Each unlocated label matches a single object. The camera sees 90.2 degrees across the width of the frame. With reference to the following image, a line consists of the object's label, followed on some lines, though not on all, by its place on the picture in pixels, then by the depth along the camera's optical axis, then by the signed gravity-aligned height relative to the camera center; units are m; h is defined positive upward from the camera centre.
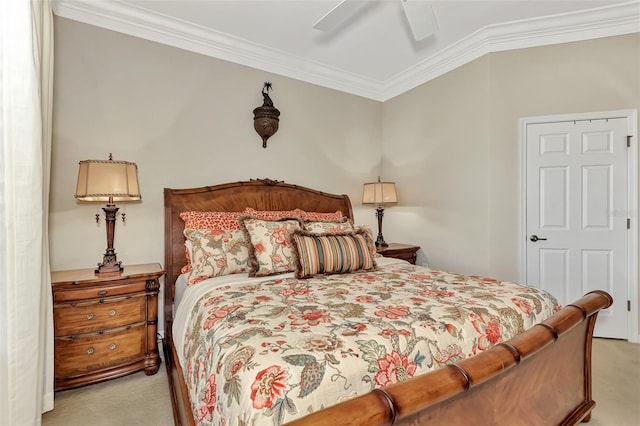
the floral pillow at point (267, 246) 2.32 -0.27
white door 2.93 -0.02
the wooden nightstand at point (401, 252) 3.54 -0.47
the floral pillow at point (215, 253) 2.33 -0.32
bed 0.88 -0.49
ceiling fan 1.96 +1.26
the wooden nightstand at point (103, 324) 2.07 -0.78
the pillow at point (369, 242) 2.65 -0.26
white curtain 1.46 -0.02
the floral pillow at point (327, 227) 2.65 -0.14
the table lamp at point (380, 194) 3.77 +0.19
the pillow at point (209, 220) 2.63 -0.08
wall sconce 3.29 +0.95
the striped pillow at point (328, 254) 2.26 -0.32
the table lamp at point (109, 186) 2.20 +0.17
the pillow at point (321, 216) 3.11 -0.06
